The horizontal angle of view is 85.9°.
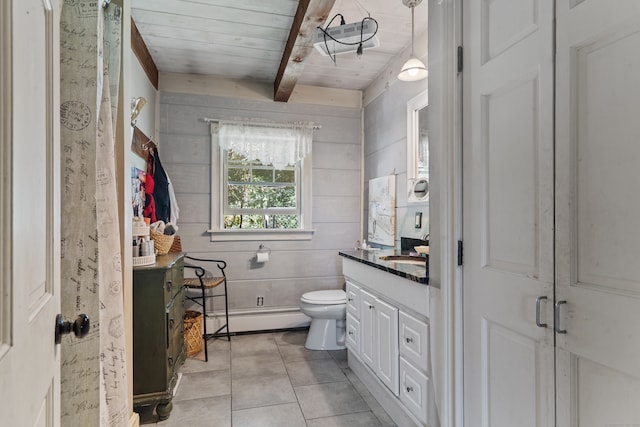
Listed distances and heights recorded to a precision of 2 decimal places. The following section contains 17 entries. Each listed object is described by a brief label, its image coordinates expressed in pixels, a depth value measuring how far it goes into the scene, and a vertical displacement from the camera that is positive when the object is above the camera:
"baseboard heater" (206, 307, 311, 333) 3.38 -1.08
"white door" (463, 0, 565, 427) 1.02 +0.00
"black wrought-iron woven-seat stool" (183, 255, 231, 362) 2.86 -0.61
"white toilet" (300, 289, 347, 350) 2.94 -0.92
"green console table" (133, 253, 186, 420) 1.94 -0.72
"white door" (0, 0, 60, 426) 0.49 +0.00
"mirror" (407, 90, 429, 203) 2.63 +0.51
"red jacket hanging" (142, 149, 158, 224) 2.77 +0.14
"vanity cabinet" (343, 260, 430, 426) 1.65 -0.73
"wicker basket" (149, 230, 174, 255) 2.45 -0.21
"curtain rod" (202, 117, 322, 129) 3.35 +0.91
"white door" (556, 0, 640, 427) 0.81 +0.00
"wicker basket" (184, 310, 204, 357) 2.85 -1.01
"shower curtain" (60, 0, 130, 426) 1.05 +0.03
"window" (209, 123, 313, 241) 3.40 +0.23
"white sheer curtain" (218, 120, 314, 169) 3.40 +0.74
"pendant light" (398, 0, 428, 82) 2.26 +0.95
